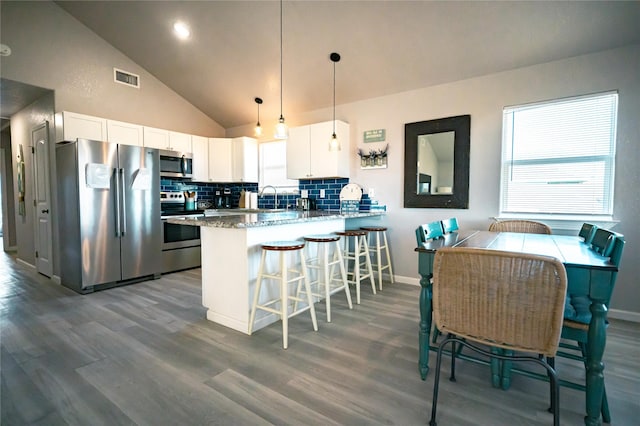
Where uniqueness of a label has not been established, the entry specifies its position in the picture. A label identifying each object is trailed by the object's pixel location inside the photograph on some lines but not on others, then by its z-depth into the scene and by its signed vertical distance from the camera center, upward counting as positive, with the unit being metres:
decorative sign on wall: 4.27 +0.88
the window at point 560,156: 3.03 +0.44
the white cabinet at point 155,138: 4.61 +0.92
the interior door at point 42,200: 4.30 -0.02
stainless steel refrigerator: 3.70 -0.19
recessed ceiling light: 3.89 +2.15
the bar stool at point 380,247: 3.89 -0.65
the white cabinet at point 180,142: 4.95 +0.92
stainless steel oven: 4.54 -0.61
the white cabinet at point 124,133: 4.24 +0.92
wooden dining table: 1.46 -0.39
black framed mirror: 3.69 +0.45
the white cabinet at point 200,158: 5.31 +0.70
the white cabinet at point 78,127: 3.88 +0.92
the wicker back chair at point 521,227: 2.88 -0.27
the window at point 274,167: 5.38 +0.57
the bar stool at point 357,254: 3.41 -0.67
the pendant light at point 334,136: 3.76 +0.78
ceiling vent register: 4.58 +1.82
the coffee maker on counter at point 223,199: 6.11 -0.01
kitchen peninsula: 2.61 -0.56
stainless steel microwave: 4.69 +0.54
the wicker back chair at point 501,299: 1.27 -0.45
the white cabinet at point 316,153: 4.33 +0.66
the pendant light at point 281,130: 3.15 +0.70
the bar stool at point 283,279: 2.39 -0.66
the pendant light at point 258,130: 3.92 +0.87
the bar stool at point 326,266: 2.88 -0.70
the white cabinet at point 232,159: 5.53 +0.70
